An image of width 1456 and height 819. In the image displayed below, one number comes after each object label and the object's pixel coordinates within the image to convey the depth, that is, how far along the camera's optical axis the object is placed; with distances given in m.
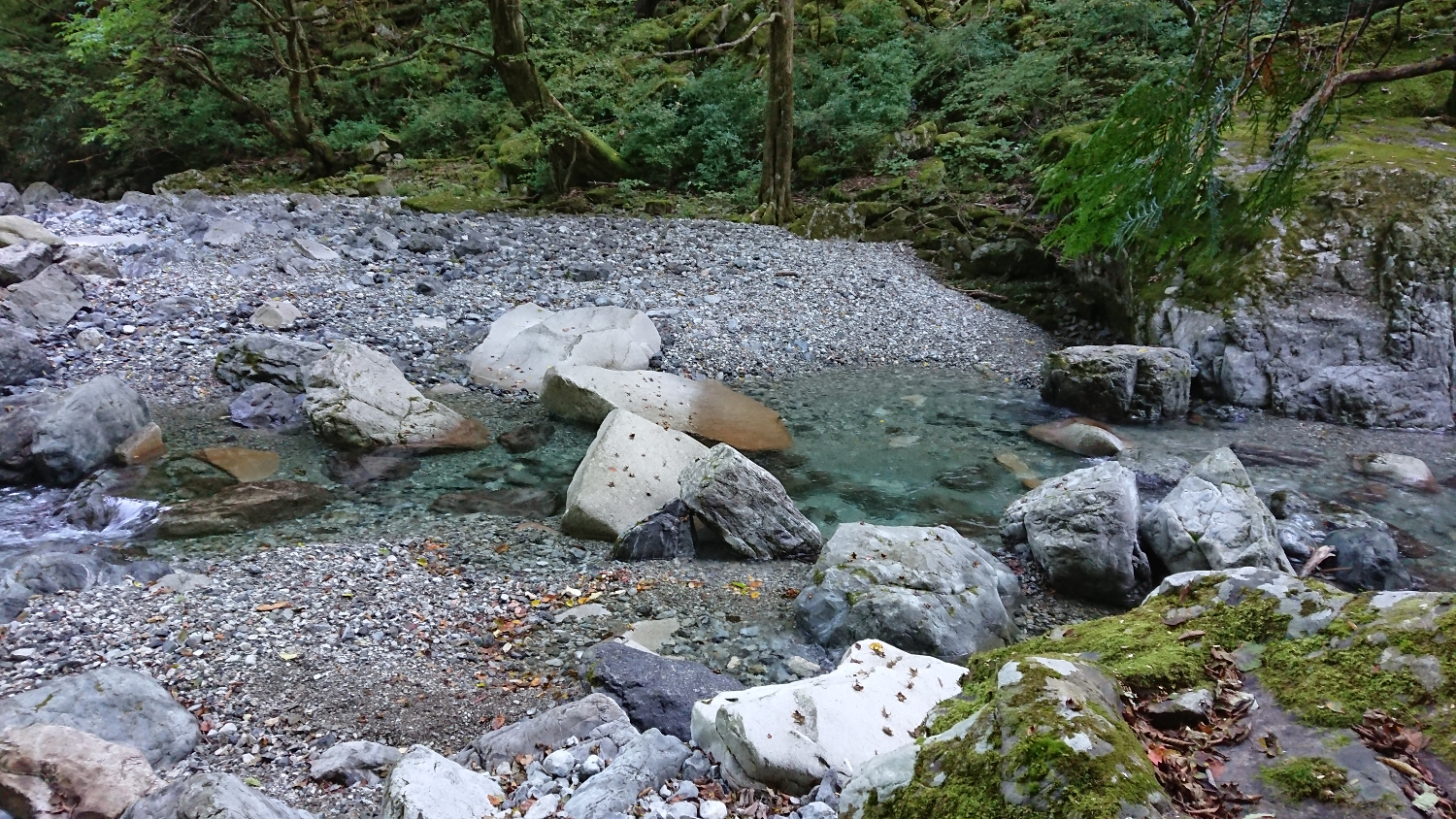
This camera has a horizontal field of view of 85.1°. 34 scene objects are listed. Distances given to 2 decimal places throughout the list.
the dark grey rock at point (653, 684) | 3.69
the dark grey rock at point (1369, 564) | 5.38
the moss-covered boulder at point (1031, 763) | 1.62
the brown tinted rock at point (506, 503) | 6.52
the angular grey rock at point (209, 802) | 2.60
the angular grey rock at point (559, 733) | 3.30
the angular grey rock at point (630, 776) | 2.72
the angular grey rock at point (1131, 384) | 8.76
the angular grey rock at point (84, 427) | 6.53
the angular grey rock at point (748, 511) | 5.91
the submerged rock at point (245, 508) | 5.94
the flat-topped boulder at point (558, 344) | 9.39
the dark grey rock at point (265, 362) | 8.60
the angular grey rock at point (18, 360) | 8.18
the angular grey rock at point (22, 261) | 9.70
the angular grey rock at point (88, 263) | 10.12
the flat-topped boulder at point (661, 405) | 8.23
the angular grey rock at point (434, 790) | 2.76
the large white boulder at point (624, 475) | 6.08
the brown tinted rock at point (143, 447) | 6.94
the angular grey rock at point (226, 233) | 11.79
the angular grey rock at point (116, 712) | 3.39
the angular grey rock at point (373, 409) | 7.56
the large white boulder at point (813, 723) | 2.85
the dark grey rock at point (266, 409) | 7.99
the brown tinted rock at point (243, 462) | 6.90
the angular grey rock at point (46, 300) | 9.12
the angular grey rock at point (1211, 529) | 5.25
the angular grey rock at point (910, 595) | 4.62
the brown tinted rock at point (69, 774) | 2.82
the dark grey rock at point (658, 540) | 5.74
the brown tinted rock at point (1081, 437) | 7.82
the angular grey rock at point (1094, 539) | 5.34
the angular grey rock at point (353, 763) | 3.32
